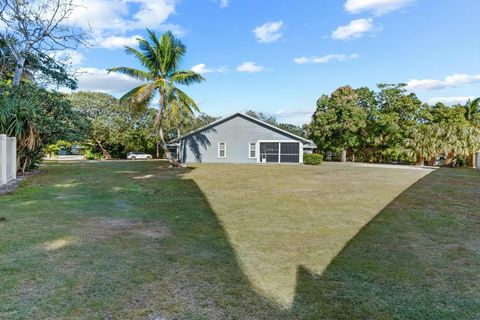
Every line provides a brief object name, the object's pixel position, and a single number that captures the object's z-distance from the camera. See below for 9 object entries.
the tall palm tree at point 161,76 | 18.66
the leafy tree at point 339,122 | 32.62
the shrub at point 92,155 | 39.19
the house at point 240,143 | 26.05
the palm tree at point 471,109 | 33.97
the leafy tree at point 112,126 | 37.16
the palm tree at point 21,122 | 10.64
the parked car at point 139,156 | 38.84
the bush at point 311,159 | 25.47
